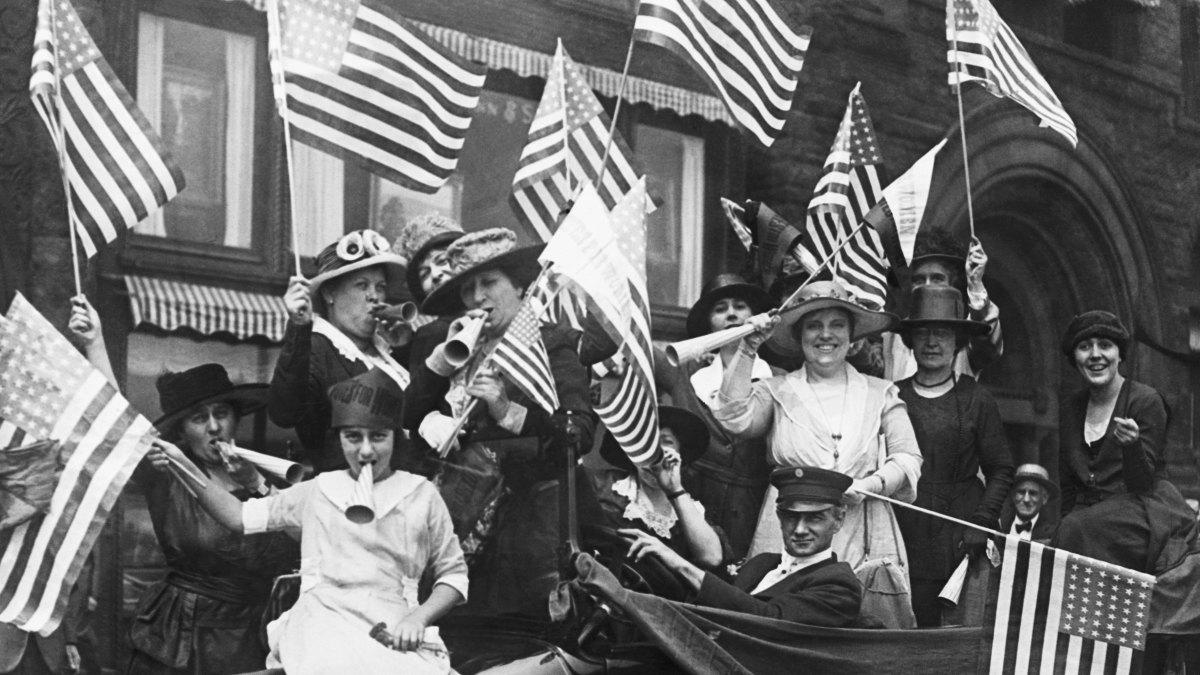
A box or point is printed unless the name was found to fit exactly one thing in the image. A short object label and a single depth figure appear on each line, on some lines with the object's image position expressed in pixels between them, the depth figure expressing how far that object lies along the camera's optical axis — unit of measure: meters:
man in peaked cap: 7.06
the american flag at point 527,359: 7.23
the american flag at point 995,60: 10.10
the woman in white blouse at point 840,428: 8.10
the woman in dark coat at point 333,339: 7.56
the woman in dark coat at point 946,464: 8.73
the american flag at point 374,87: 8.05
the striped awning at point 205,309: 9.42
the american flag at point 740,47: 8.49
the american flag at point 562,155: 9.51
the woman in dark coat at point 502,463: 7.41
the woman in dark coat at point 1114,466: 8.63
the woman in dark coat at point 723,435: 8.65
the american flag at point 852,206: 10.32
